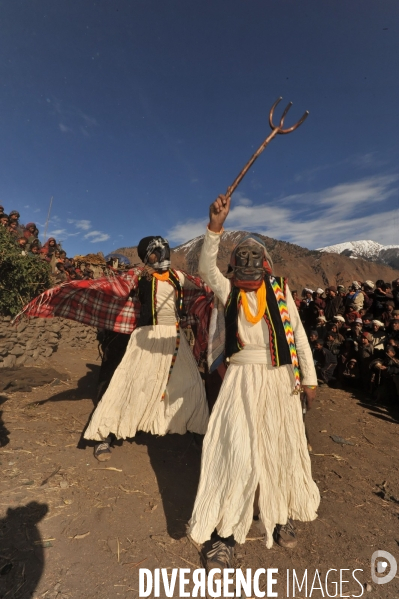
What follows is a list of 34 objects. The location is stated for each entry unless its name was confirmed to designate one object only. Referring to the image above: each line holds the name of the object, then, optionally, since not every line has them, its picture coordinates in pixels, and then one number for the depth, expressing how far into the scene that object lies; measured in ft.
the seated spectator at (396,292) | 26.39
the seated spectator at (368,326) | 25.44
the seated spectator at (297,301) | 34.53
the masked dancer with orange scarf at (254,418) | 8.00
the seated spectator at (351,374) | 24.82
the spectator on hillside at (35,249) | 31.51
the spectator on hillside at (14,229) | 30.28
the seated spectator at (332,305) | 33.14
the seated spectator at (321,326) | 30.37
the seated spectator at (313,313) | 32.55
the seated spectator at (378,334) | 24.48
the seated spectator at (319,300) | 33.02
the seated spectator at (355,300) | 29.51
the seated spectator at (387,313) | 25.50
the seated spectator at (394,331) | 22.16
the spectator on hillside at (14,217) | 32.40
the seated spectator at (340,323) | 28.02
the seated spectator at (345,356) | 25.16
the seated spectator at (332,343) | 26.36
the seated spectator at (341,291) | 34.24
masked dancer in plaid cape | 12.46
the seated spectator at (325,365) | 25.27
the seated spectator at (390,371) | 21.02
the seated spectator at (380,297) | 27.23
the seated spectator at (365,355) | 24.08
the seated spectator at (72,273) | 32.63
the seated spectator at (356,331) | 25.33
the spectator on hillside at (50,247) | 35.21
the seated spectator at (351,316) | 27.16
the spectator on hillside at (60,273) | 30.29
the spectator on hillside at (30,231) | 34.28
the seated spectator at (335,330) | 27.43
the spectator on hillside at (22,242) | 30.12
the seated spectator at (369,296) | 29.28
